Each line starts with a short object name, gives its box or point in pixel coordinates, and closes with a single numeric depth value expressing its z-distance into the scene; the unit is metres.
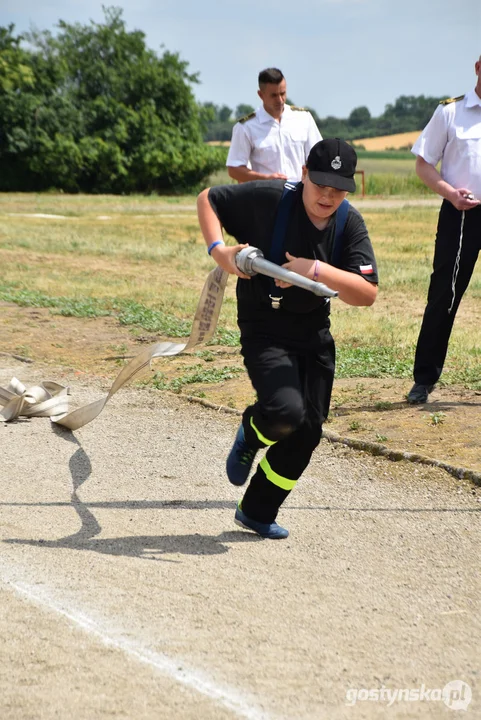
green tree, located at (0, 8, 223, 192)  100.31
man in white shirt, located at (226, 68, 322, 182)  17.06
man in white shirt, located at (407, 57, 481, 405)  14.39
